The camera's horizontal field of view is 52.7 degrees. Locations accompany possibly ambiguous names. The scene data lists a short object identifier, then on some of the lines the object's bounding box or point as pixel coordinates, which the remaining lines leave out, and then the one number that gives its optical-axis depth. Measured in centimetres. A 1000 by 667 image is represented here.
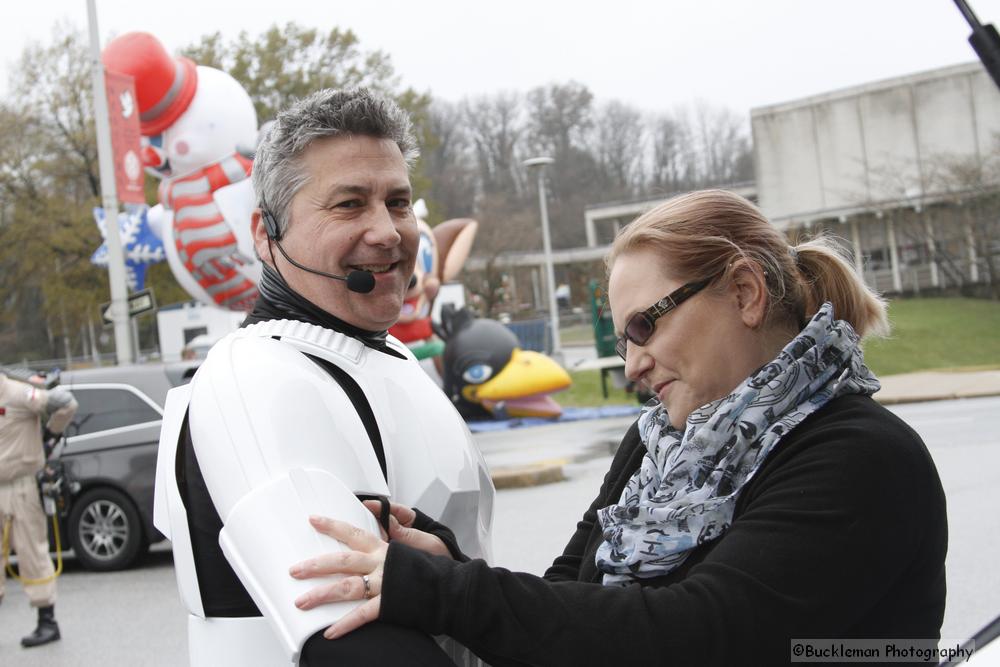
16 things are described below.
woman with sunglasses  144
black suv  841
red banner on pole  1268
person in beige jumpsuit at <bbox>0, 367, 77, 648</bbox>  645
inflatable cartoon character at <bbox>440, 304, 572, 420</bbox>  1617
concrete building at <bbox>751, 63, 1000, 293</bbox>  3198
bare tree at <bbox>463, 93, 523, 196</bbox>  6012
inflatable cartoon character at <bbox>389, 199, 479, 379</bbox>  1536
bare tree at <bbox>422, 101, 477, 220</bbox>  5366
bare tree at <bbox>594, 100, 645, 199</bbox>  6078
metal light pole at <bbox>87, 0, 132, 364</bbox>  1316
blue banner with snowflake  1928
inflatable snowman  1277
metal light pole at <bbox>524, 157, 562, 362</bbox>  2468
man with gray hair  150
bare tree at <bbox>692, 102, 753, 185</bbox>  5738
